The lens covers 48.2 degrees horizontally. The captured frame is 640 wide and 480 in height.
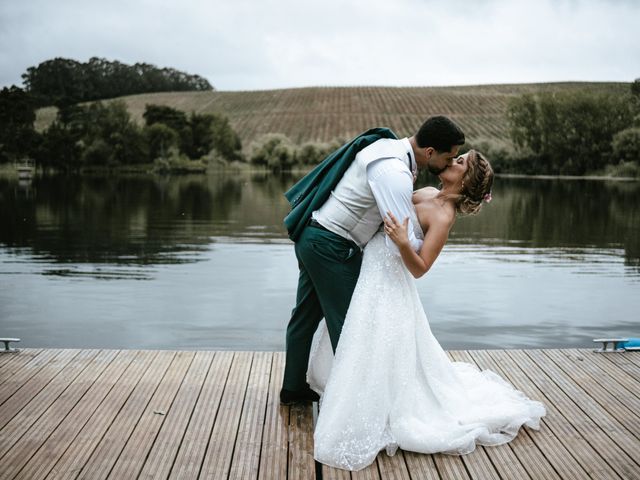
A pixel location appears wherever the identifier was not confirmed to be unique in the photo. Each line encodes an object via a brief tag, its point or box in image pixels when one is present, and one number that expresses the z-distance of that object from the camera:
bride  3.57
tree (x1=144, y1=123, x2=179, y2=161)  71.31
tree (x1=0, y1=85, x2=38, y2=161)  69.69
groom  3.49
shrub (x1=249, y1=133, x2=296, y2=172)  64.19
